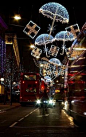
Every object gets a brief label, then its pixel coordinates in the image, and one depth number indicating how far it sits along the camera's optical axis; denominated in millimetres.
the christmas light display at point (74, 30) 14216
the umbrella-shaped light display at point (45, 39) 17042
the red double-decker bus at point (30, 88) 26713
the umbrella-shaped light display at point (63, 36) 15965
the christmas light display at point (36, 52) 20969
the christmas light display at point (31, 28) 14049
